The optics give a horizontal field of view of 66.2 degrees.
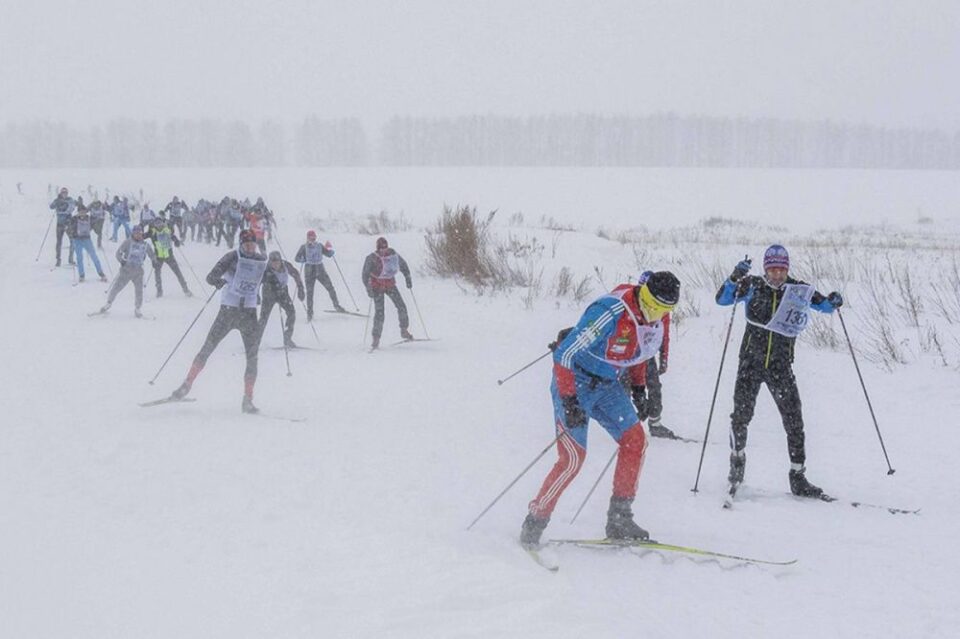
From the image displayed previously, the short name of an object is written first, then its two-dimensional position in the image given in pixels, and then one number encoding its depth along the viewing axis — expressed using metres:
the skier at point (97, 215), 22.25
